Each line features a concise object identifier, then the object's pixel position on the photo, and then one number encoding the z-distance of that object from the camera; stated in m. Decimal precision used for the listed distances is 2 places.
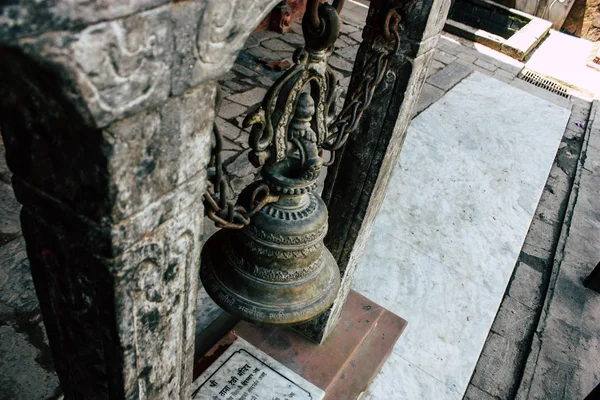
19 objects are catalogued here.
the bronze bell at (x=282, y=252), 1.24
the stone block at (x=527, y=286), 3.79
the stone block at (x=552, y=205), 4.73
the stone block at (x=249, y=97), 4.88
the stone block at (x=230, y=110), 4.62
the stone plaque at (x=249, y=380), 2.04
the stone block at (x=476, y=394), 3.01
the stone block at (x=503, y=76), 7.27
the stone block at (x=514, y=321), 3.48
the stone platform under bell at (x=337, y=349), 2.30
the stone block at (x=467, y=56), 7.55
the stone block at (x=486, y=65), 7.51
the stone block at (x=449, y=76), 6.24
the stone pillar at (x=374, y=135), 1.62
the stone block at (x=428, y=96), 5.63
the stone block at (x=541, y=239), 4.28
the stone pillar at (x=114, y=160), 0.58
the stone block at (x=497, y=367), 3.10
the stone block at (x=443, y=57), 7.10
